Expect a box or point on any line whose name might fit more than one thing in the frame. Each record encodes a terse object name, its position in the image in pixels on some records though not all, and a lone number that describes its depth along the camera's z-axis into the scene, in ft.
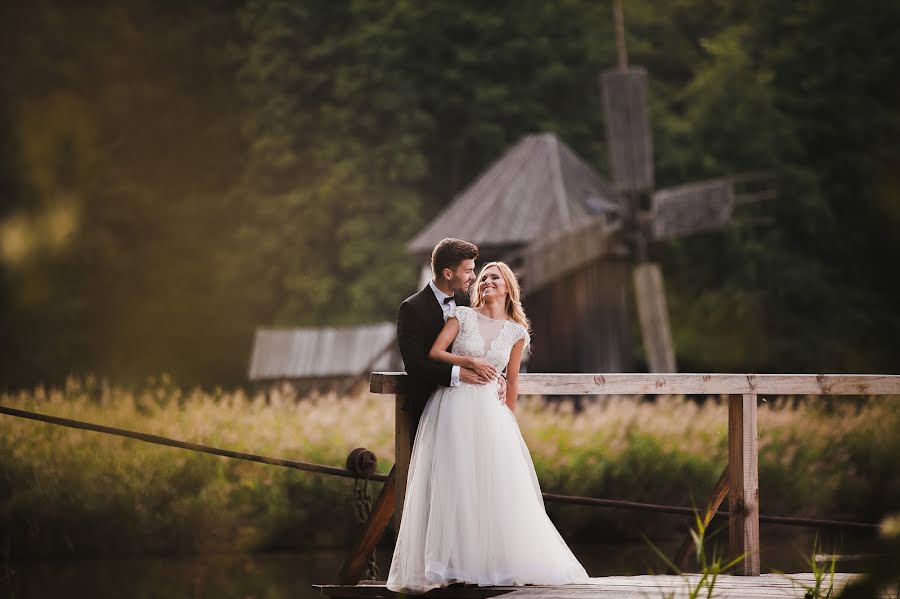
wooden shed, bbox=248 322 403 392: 148.66
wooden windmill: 129.49
